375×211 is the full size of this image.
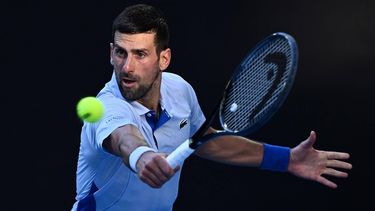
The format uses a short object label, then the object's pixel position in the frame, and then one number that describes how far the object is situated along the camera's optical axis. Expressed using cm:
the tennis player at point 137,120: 604
